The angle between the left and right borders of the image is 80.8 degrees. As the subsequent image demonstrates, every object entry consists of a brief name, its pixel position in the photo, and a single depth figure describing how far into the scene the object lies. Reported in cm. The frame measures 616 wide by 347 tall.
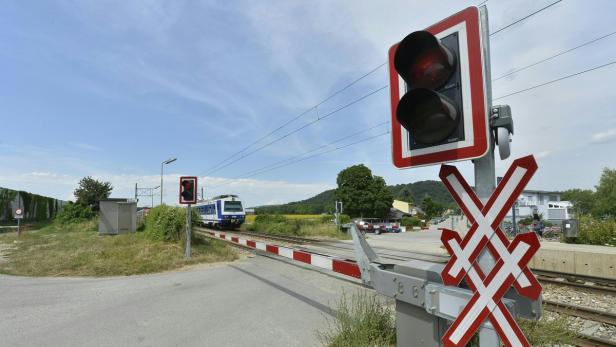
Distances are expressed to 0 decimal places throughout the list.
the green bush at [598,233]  1602
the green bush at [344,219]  3954
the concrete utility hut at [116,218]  2244
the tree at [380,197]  5672
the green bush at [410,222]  5322
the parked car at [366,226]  3834
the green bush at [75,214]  3475
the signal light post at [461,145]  184
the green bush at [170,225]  1389
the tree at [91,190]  5022
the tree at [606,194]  7000
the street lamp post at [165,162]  3860
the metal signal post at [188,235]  1171
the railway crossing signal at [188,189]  1219
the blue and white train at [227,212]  3297
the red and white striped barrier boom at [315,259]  443
